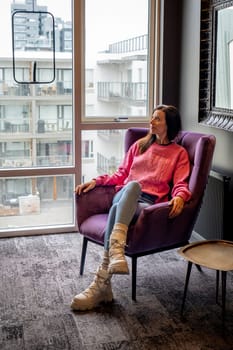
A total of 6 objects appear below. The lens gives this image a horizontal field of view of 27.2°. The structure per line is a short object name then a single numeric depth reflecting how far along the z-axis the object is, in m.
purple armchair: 2.81
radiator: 3.23
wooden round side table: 2.42
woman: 2.74
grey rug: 2.41
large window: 3.97
